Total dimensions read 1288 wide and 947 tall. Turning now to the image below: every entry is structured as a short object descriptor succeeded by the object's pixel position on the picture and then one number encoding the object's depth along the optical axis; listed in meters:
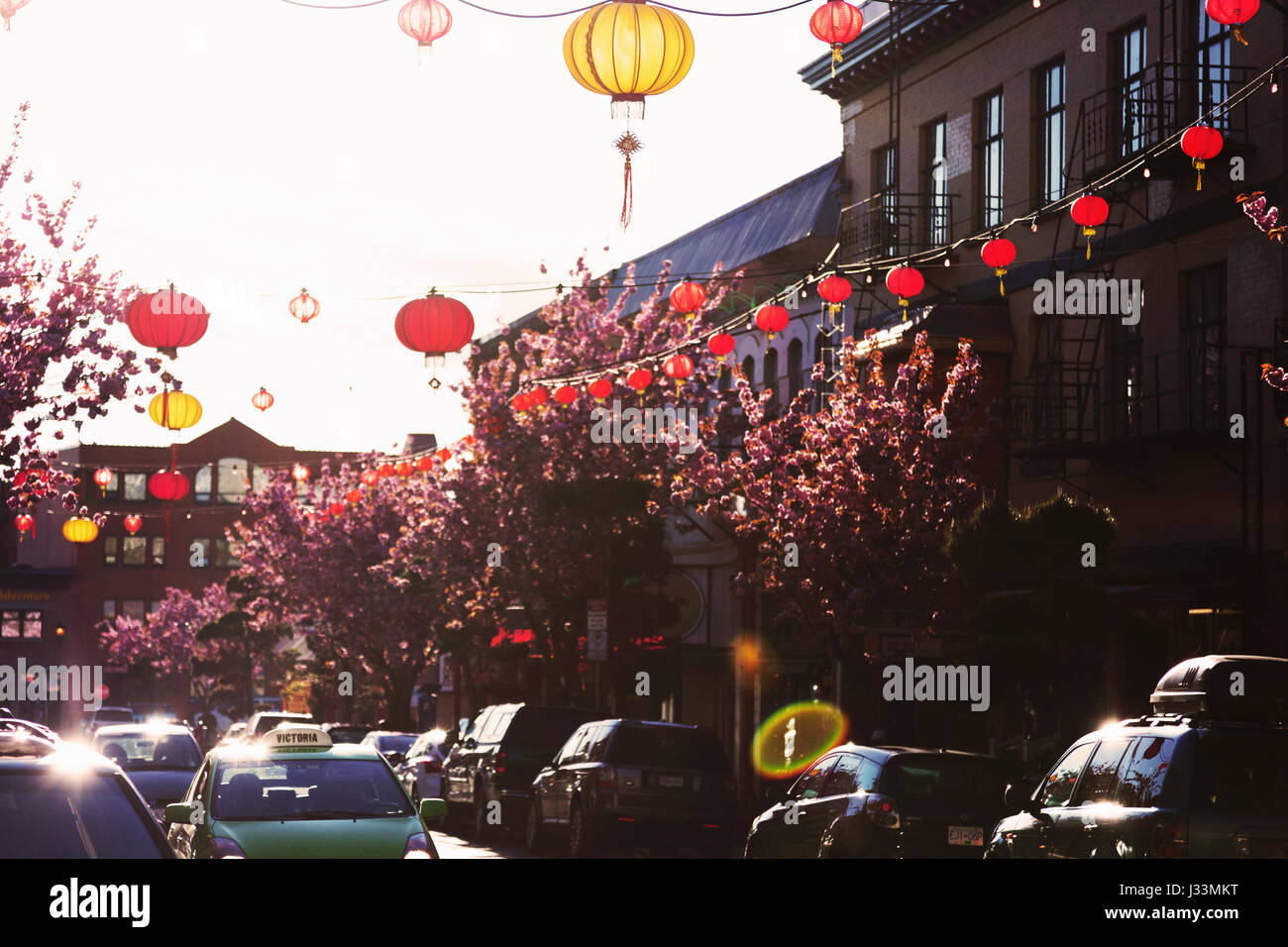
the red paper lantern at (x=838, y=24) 17.69
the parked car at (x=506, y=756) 28.47
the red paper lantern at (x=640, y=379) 27.34
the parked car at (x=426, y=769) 32.56
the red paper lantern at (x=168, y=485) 35.52
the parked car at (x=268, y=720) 42.81
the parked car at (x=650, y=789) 23.67
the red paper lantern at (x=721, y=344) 25.27
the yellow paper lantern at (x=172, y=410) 26.58
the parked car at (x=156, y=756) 25.47
